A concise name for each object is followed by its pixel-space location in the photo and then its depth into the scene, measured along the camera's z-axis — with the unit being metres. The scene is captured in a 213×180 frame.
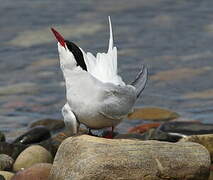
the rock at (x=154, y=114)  18.64
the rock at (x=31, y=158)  14.23
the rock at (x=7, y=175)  13.36
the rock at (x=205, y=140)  14.23
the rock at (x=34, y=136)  16.07
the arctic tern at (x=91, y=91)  12.24
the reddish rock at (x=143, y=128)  17.44
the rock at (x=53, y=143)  15.27
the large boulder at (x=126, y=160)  11.72
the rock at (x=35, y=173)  12.81
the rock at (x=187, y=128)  16.05
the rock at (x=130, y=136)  15.74
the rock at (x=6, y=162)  14.15
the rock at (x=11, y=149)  15.09
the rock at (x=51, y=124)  17.86
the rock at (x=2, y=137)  16.19
